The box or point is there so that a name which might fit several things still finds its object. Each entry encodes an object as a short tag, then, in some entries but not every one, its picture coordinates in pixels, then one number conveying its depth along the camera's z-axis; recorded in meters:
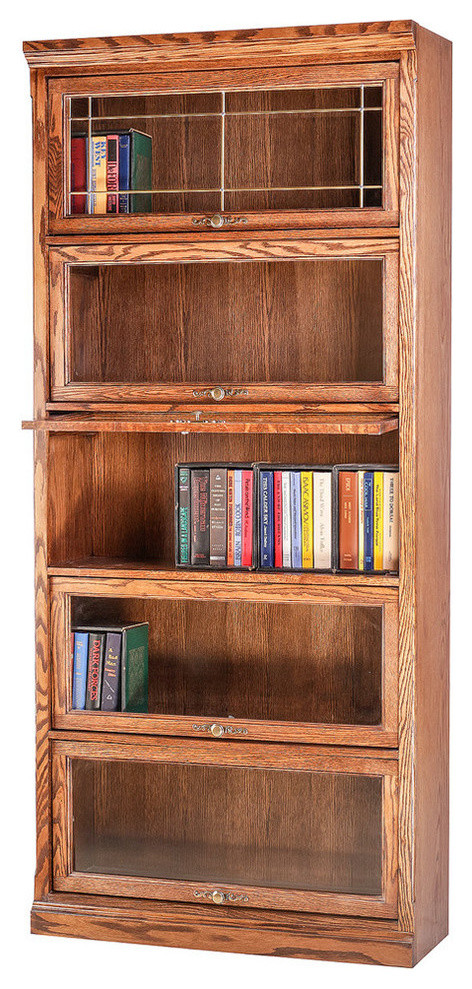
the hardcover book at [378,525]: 3.84
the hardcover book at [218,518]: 4.00
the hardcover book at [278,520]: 3.95
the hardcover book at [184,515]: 4.04
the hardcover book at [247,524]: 3.98
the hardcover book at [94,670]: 4.04
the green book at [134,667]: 4.05
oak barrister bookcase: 3.77
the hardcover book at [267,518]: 3.96
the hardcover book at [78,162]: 4.02
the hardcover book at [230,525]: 3.99
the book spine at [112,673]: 4.04
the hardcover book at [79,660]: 4.05
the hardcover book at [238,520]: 3.99
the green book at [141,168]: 4.02
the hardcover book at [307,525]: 3.92
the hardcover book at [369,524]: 3.85
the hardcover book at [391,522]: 3.83
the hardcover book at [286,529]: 3.94
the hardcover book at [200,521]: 4.02
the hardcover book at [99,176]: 4.01
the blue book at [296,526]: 3.93
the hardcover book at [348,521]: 3.87
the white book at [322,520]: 3.91
